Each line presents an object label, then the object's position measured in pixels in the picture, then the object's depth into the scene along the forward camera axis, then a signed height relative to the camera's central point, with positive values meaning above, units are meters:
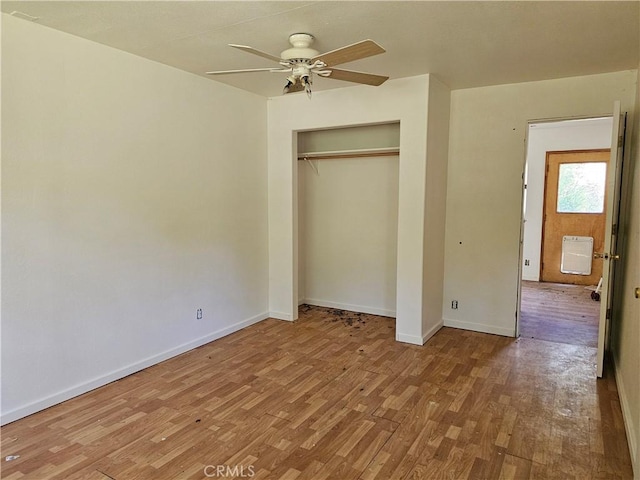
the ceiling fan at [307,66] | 2.55 +0.87
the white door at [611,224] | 3.14 -0.18
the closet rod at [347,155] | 4.50 +0.53
